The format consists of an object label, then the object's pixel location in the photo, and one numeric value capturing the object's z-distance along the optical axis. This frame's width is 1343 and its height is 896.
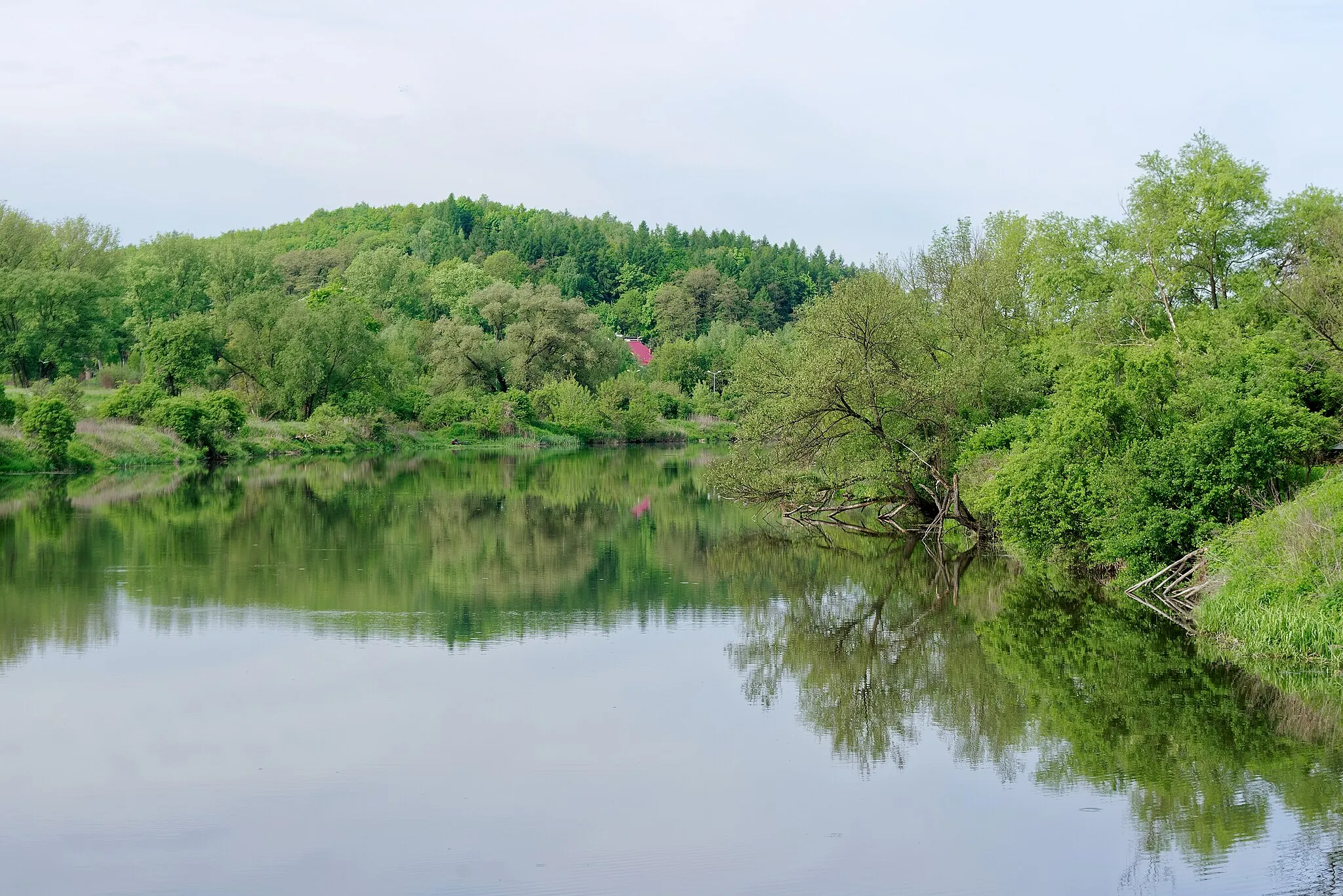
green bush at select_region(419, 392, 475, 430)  78.62
